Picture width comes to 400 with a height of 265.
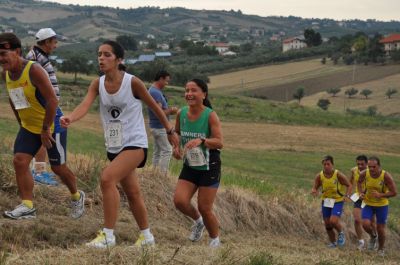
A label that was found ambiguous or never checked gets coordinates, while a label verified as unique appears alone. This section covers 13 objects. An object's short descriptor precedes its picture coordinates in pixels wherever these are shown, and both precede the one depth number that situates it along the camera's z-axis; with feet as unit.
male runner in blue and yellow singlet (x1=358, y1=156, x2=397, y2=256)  35.32
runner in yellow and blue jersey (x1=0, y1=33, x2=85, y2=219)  19.87
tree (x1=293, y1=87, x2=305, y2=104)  254.47
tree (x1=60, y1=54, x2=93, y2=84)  216.13
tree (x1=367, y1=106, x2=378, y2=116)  201.87
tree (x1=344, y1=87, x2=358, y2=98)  247.70
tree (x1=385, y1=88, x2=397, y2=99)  236.84
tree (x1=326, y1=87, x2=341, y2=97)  253.03
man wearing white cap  24.04
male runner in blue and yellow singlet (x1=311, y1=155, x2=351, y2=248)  35.45
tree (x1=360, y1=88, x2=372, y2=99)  245.04
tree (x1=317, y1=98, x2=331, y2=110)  230.27
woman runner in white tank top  18.70
